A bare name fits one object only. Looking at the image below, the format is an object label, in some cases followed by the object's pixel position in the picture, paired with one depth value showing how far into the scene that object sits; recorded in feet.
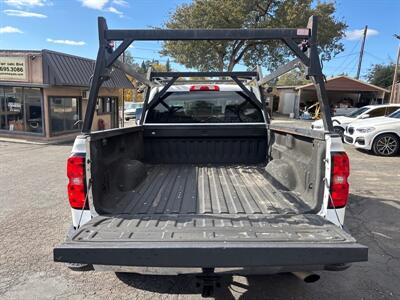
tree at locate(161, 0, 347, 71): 74.43
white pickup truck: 6.91
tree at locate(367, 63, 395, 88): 154.68
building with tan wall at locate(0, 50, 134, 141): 45.62
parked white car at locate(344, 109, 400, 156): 36.50
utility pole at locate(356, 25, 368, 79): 127.65
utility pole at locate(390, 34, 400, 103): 82.53
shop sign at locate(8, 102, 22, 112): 49.60
